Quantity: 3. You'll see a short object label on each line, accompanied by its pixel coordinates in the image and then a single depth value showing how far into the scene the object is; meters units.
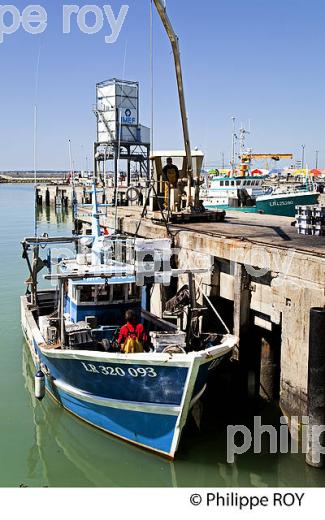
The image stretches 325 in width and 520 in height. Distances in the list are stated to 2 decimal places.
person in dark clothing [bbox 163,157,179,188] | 19.05
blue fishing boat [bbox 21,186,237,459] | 9.36
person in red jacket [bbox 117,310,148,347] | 10.36
